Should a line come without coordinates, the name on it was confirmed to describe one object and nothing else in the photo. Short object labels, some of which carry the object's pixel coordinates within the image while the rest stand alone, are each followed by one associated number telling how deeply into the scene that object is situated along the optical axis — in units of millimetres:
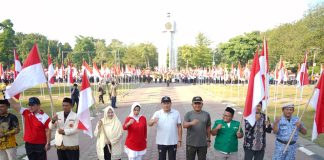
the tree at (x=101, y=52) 91312
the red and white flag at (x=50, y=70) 15473
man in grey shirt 6141
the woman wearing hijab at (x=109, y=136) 6270
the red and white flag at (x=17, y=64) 10330
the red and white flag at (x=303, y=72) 16109
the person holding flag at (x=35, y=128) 6109
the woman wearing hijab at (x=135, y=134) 6258
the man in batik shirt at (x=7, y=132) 6090
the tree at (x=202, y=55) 78625
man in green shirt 6008
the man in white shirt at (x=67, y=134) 6062
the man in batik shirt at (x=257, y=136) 6074
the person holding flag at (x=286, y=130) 6109
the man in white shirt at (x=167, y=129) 6367
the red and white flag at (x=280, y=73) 20694
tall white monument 76938
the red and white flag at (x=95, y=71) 25256
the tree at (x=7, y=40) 49156
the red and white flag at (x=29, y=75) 5805
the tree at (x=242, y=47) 71625
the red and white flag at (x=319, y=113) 6039
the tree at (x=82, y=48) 87438
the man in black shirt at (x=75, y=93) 18223
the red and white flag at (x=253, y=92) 5902
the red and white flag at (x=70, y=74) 23688
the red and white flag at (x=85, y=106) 6199
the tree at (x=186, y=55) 82288
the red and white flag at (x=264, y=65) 6438
